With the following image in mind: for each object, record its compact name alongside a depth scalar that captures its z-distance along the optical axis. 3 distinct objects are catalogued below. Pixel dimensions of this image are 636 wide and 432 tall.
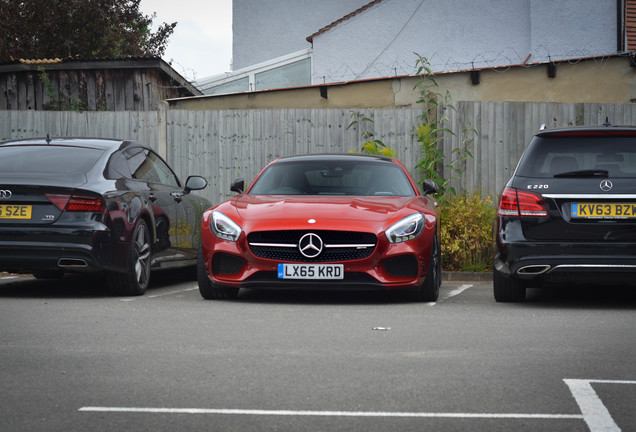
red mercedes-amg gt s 8.65
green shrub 12.30
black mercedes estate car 8.26
